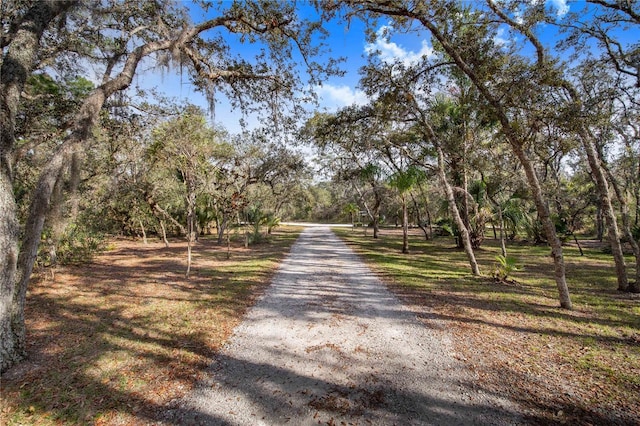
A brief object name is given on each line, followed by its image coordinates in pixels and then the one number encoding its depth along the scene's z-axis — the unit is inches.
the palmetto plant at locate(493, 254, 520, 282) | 324.5
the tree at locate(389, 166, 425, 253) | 545.3
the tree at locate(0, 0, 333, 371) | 136.9
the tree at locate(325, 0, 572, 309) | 224.1
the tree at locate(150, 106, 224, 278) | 351.6
